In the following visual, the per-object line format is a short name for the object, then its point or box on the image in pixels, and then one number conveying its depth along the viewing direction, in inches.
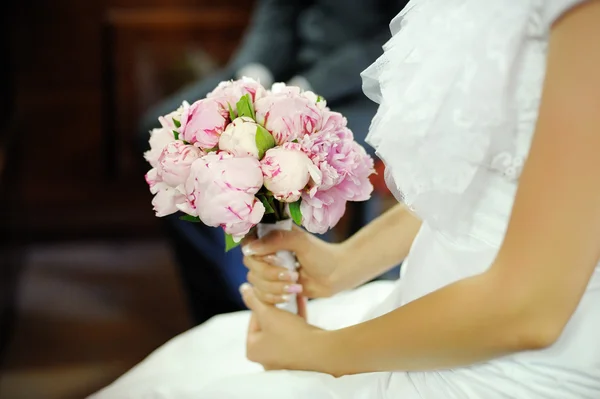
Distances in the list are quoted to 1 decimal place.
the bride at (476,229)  43.0
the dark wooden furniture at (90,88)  150.4
